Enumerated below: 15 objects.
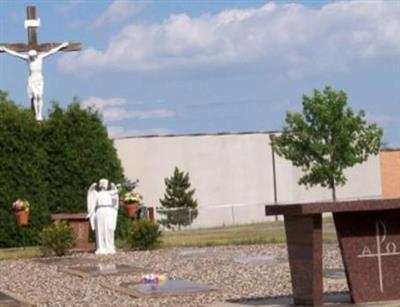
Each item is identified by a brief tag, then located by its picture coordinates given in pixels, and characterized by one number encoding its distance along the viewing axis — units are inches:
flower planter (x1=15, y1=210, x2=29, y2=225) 1186.6
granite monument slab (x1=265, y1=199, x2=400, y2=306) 476.1
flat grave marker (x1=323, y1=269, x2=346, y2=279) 664.0
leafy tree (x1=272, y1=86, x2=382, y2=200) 2314.2
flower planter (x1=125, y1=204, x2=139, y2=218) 1195.3
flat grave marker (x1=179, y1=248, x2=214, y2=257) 982.0
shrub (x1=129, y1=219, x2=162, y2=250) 1100.5
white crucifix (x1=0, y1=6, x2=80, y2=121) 1332.4
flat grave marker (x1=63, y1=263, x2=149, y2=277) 786.9
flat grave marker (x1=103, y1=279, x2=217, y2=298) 606.9
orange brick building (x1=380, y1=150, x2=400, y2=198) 3034.0
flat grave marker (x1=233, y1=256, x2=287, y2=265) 824.2
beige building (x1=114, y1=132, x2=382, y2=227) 2659.9
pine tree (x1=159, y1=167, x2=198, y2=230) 2513.5
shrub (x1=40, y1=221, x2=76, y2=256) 1058.7
